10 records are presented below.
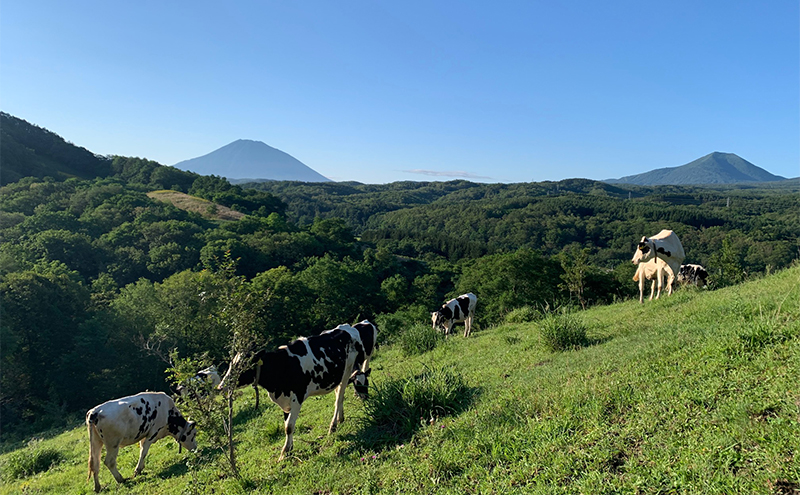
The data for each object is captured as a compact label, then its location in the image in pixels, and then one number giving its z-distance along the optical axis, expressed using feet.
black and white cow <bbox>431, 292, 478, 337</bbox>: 60.13
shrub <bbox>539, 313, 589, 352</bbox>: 28.94
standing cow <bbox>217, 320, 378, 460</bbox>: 22.59
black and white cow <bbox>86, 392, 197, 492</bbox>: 26.20
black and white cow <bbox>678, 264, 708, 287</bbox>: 50.70
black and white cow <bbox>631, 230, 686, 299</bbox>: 37.55
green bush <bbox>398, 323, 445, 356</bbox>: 43.37
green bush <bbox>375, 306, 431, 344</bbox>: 77.82
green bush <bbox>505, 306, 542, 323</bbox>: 48.27
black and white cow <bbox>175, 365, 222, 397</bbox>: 19.20
